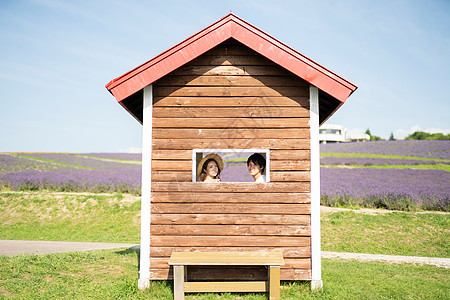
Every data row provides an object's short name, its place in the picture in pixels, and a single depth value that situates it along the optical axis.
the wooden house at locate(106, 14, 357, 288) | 6.58
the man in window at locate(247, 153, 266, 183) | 7.07
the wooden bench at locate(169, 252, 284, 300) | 5.93
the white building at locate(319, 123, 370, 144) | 76.12
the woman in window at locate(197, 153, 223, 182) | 7.04
